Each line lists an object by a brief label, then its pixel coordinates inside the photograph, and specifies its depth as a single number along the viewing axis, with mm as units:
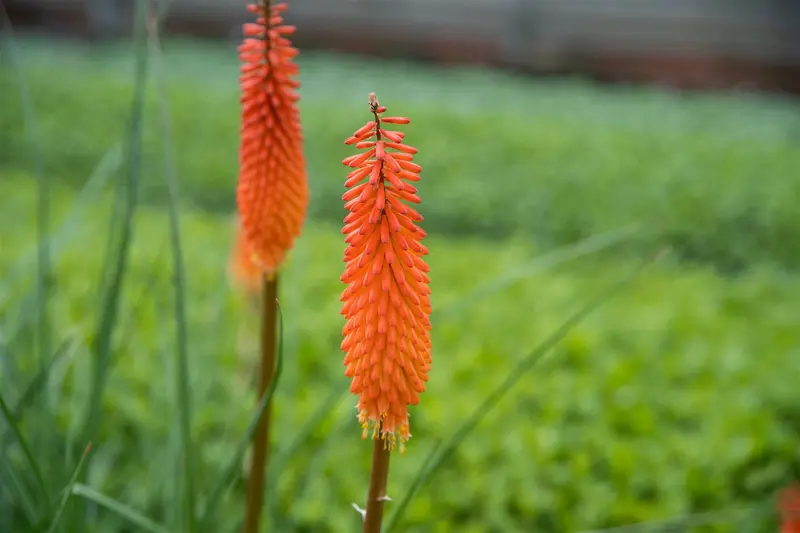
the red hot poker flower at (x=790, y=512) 1369
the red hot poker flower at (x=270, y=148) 1222
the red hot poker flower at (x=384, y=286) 1083
